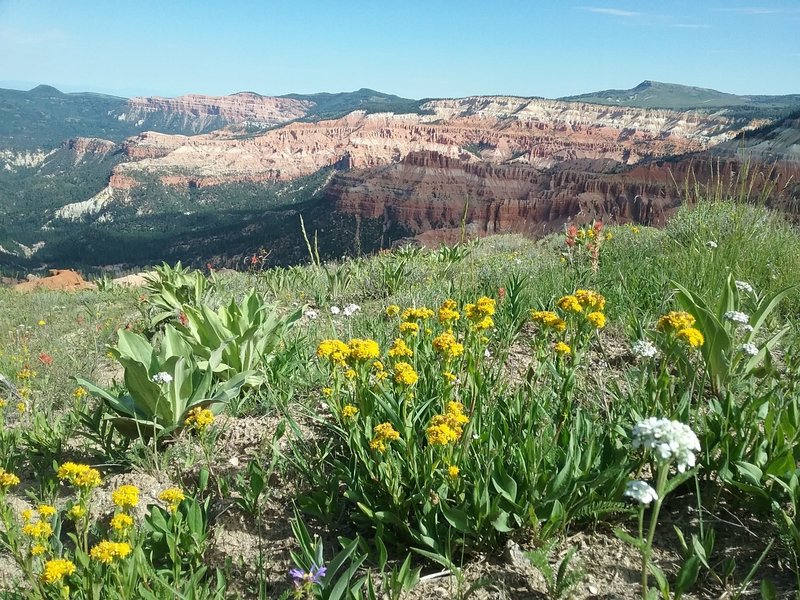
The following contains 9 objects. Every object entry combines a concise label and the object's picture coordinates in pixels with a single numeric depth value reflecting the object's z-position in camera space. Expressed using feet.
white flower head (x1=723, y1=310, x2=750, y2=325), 2.60
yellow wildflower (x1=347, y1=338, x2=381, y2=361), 2.38
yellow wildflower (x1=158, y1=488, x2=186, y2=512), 2.03
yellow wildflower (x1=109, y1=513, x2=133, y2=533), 1.84
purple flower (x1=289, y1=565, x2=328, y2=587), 1.84
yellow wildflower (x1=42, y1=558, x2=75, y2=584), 1.74
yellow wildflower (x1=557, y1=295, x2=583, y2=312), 2.49
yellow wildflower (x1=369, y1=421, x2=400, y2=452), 2.03
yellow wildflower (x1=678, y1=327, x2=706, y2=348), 2.10
